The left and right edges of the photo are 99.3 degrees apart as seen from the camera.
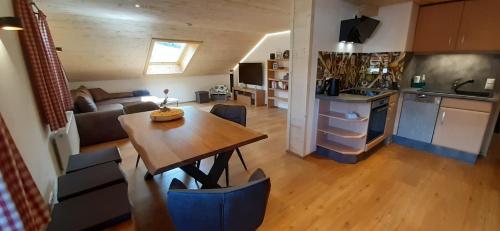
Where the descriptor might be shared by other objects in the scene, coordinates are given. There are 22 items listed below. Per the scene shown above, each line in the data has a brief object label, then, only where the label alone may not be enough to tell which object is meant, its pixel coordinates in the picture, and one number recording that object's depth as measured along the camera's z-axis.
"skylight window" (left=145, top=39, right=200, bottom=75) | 6.00
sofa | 3.50
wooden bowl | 2.16
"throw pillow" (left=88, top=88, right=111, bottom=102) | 5.21
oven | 2.89
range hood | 2.89
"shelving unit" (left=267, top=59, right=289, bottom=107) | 5.85
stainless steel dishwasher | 3.09
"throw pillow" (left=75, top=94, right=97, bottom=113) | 3.76
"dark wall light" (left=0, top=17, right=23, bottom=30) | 1.11
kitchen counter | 2.65
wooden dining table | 1.39
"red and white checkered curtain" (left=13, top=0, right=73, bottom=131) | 1.72
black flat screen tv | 6.51
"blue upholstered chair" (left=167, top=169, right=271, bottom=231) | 1.04
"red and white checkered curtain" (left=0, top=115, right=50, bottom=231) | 0.71
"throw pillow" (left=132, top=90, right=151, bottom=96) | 5.94
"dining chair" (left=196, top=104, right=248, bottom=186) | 2.69
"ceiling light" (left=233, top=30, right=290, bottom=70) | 5.79
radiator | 2.21
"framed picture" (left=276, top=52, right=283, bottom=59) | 5.76
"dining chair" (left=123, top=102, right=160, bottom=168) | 2.90
